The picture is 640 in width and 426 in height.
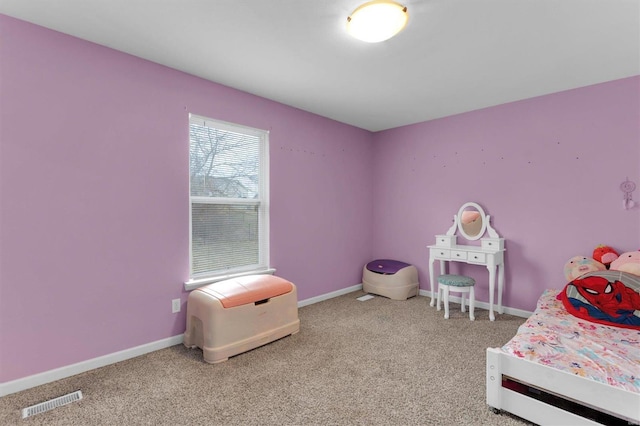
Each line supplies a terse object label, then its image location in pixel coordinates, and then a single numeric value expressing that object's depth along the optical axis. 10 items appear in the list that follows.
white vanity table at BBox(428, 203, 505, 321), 3.45
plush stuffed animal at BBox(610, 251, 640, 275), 2.53
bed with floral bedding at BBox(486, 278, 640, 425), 1.56
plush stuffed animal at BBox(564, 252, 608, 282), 2.83
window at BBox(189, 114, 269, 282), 3.01
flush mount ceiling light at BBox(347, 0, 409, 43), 1.82
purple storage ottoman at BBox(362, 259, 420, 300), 4.11
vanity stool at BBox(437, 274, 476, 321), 3.37
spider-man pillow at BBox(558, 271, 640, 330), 2.28
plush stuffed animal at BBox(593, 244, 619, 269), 2.84
